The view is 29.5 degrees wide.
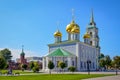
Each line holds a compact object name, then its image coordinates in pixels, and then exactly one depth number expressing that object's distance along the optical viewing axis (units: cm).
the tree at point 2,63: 4712
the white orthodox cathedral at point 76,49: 7962
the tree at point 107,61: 7525
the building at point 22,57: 10649
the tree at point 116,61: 5642
